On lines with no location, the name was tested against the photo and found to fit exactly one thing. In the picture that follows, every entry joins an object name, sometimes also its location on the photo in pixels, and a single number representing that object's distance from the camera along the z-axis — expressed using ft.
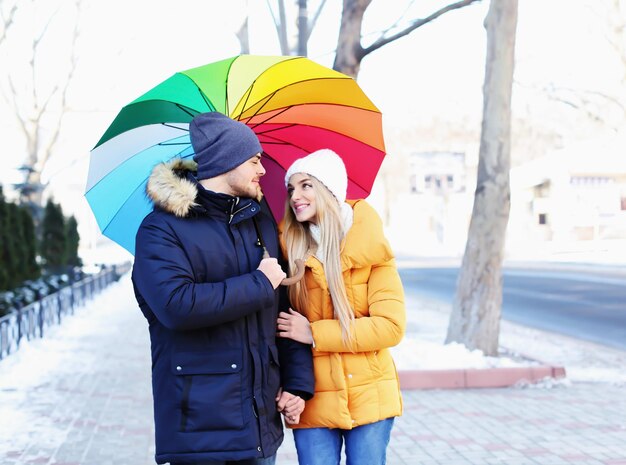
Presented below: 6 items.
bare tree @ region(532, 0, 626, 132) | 91.86
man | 8.93
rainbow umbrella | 10.97
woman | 10.26
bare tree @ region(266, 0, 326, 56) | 50.72
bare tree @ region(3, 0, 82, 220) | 83.68
